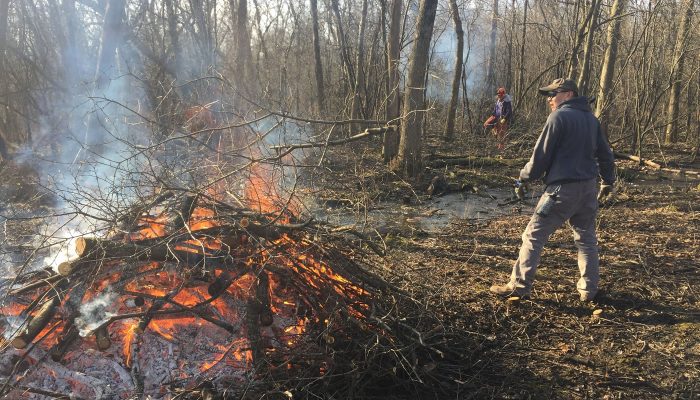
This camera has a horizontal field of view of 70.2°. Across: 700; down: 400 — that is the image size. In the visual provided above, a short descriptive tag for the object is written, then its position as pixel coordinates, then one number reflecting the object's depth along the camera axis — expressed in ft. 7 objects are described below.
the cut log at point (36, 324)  9.66
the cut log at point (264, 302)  10.57
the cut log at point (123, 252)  10.23
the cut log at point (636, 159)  34.47
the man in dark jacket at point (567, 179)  12.96
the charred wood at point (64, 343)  9.77
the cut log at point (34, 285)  10.51
